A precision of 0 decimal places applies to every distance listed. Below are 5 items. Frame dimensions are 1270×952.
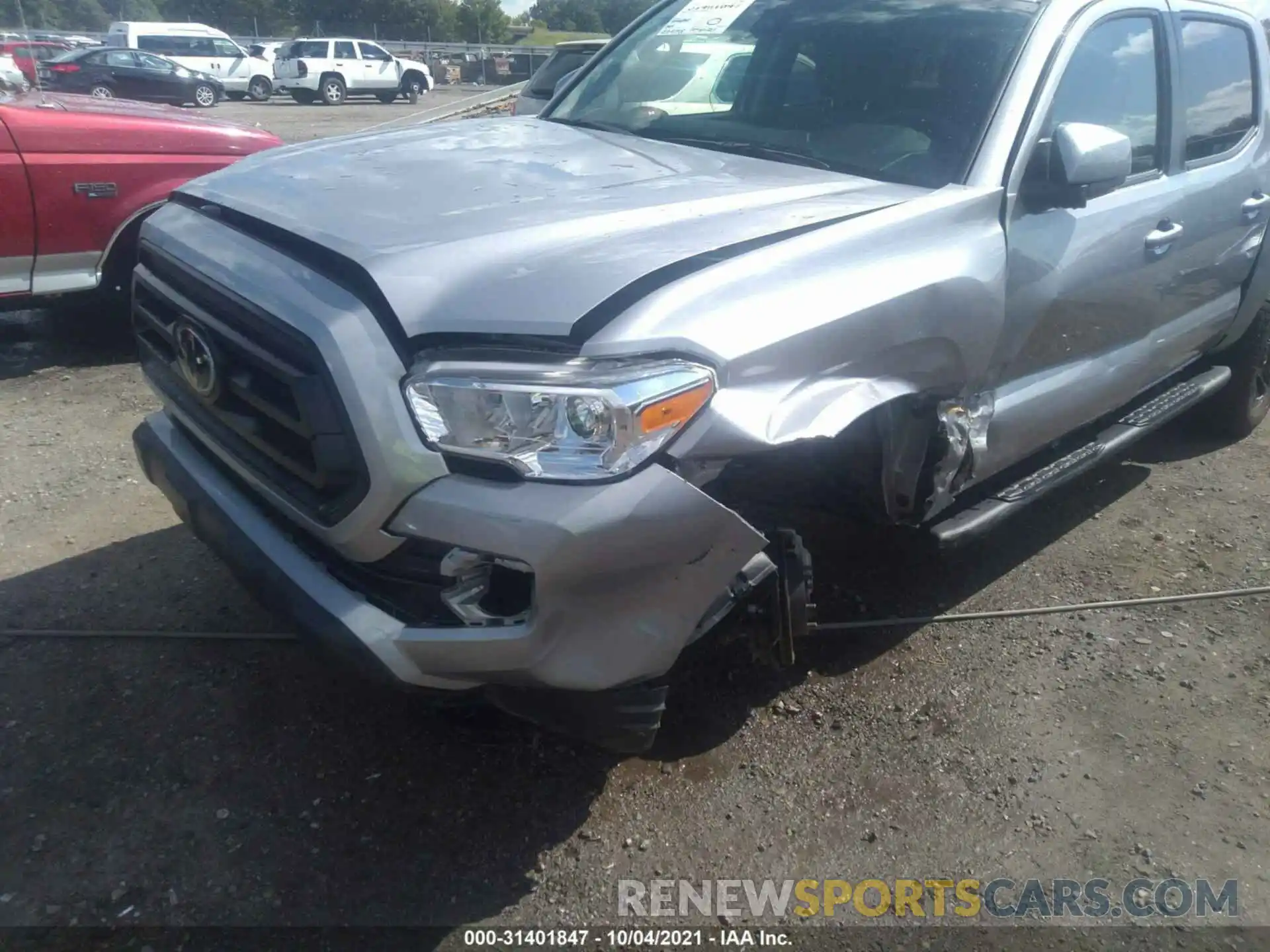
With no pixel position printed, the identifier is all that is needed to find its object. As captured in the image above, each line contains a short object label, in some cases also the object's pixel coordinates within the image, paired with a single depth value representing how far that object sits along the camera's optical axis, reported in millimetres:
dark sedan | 21000
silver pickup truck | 2016
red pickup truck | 4988
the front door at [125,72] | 21969
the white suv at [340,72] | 29969
